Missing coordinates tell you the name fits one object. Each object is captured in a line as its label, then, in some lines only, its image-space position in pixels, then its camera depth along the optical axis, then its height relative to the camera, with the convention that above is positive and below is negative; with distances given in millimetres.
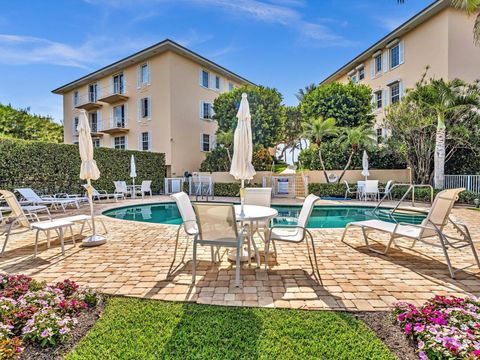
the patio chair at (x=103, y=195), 13983 -978
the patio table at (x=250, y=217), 3840 -610
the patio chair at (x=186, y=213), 4160 -614
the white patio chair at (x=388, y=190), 13103 -834
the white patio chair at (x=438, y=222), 3938 -754
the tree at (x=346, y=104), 18531 +4907
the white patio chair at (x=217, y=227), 3355 -683
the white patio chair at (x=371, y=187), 13625 -713
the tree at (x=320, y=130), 16484 +2735
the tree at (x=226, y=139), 18462 +2529
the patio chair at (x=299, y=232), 3884 -897
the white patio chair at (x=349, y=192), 14594 -1011
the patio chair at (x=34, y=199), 9873 -818
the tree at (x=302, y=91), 32738 +10375
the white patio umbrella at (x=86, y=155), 5523 +464
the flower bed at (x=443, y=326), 1937 -1290
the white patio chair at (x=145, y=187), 16219 -652
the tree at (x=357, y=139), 15062 +1973
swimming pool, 9078 -1587
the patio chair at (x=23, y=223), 4604 -830
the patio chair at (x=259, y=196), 5426 -435
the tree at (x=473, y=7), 8434 +5288
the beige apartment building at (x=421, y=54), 14438 +7304
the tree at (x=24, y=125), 24656 +5210
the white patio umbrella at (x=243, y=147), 4500 +479
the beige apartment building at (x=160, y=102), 19703 +6118
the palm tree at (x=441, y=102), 11570 +3110
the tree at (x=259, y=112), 19594 +4702
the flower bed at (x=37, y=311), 2244 -1294
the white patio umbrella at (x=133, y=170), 15566 +351
